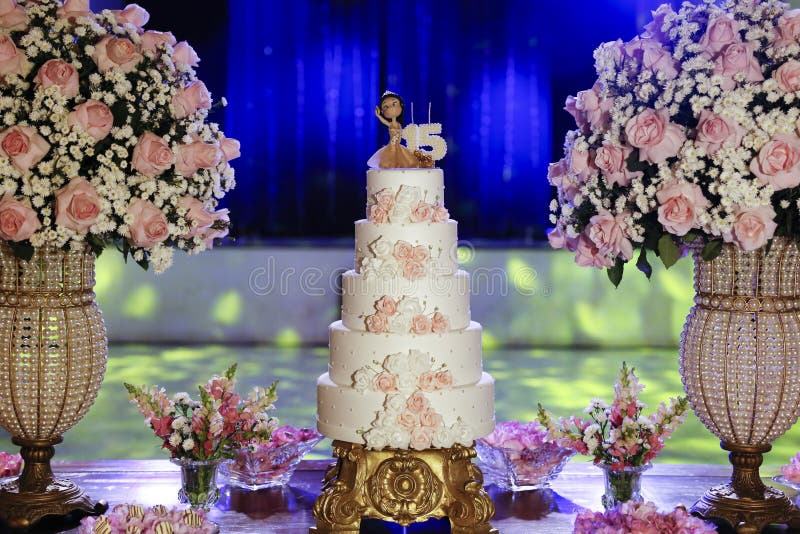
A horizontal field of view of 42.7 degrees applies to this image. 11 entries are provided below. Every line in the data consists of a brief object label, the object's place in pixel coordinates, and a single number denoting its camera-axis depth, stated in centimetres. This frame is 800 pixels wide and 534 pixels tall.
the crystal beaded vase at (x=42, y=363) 344
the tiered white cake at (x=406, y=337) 335
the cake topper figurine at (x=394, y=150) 352
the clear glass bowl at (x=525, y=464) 370
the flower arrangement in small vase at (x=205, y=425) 347
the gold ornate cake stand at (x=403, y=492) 334
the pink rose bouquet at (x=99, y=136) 325
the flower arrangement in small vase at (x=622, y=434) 350
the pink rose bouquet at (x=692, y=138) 307
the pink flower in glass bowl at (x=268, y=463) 371
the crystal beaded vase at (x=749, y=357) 332
